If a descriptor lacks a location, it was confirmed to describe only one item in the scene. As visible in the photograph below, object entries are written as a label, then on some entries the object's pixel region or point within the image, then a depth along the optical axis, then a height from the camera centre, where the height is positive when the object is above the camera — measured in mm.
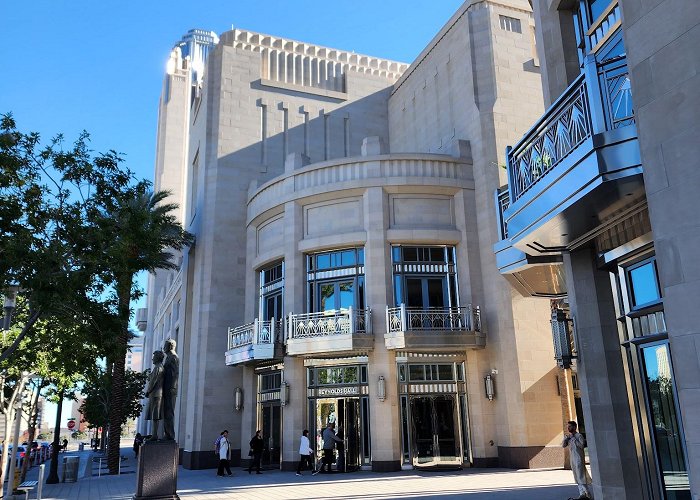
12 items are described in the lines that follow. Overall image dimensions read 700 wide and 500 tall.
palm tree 14750 +4635
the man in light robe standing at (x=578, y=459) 12117 -827
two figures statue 13305 +845
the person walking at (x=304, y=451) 20953 -877
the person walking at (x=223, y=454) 21922 -926
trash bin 23109 -1439
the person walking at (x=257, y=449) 22125 -789
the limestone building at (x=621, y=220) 5504 +2452
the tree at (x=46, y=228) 13328 +4671
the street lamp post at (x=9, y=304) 13546 +2823
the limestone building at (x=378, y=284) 21312 +5489
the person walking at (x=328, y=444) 20641 -640
